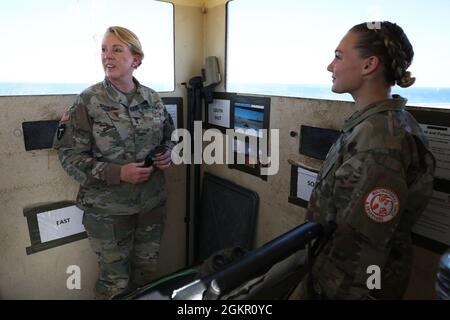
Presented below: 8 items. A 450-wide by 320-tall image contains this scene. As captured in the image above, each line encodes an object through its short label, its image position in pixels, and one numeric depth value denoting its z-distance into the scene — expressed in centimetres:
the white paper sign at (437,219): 121
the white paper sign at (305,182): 162
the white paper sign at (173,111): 210
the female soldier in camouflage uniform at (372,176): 91
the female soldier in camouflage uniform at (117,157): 150
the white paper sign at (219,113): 207
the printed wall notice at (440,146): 117
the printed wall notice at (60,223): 174
